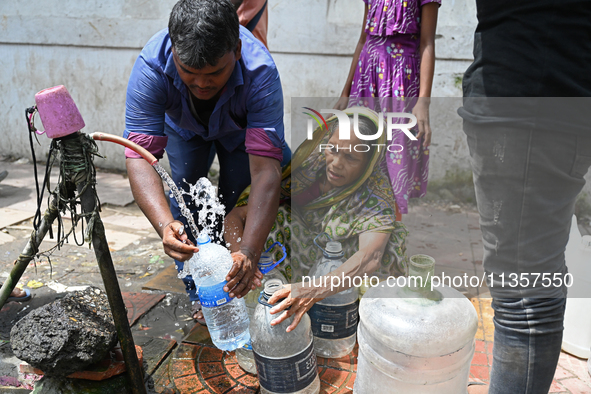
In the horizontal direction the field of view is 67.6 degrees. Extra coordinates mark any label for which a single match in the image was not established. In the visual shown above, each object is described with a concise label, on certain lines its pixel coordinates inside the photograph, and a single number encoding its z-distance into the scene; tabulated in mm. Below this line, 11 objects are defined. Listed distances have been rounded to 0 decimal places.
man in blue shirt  1852
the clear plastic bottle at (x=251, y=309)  2189
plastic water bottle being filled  1925
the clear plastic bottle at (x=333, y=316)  2242
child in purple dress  2703
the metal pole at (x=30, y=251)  1922
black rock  1786
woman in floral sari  2312
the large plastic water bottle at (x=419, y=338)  1818
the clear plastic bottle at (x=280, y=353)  1884
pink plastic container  1652
